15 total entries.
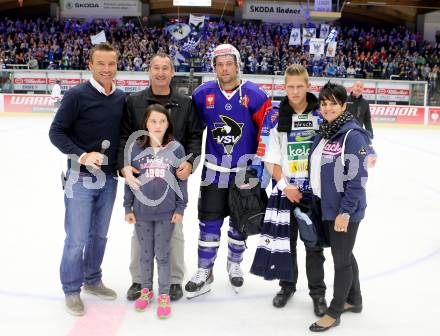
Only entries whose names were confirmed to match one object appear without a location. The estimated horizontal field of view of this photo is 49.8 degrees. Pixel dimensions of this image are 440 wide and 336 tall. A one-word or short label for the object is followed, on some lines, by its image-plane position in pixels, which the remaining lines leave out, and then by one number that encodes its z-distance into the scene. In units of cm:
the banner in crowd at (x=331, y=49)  1749
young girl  280
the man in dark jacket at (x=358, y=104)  565
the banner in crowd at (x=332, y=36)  1745
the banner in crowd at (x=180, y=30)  1895
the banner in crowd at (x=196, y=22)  1875
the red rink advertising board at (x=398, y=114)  1367
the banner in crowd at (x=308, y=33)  1884
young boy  284
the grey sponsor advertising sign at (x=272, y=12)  2338
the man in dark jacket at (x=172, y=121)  292
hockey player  312
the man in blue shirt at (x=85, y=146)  275
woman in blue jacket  254
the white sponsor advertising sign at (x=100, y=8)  2338
